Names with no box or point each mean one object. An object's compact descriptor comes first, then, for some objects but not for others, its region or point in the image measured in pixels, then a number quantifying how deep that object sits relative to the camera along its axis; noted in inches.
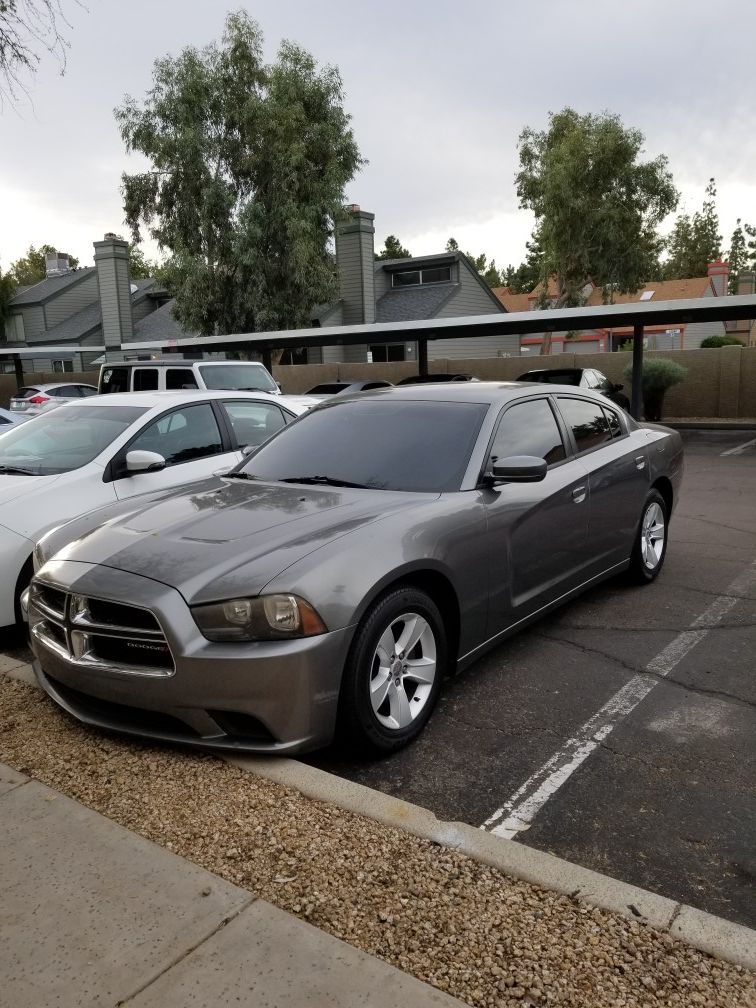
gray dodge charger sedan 129.6
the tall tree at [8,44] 249.3
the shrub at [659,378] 815.7
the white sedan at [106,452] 203.9
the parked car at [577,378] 656.4
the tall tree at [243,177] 1040.8
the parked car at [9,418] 513.1
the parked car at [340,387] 684.1
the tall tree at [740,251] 3846.0
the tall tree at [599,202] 1232.8
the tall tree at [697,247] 3267.7
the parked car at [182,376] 469.7
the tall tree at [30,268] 2878.9
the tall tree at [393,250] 2992.1
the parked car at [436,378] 651.6
